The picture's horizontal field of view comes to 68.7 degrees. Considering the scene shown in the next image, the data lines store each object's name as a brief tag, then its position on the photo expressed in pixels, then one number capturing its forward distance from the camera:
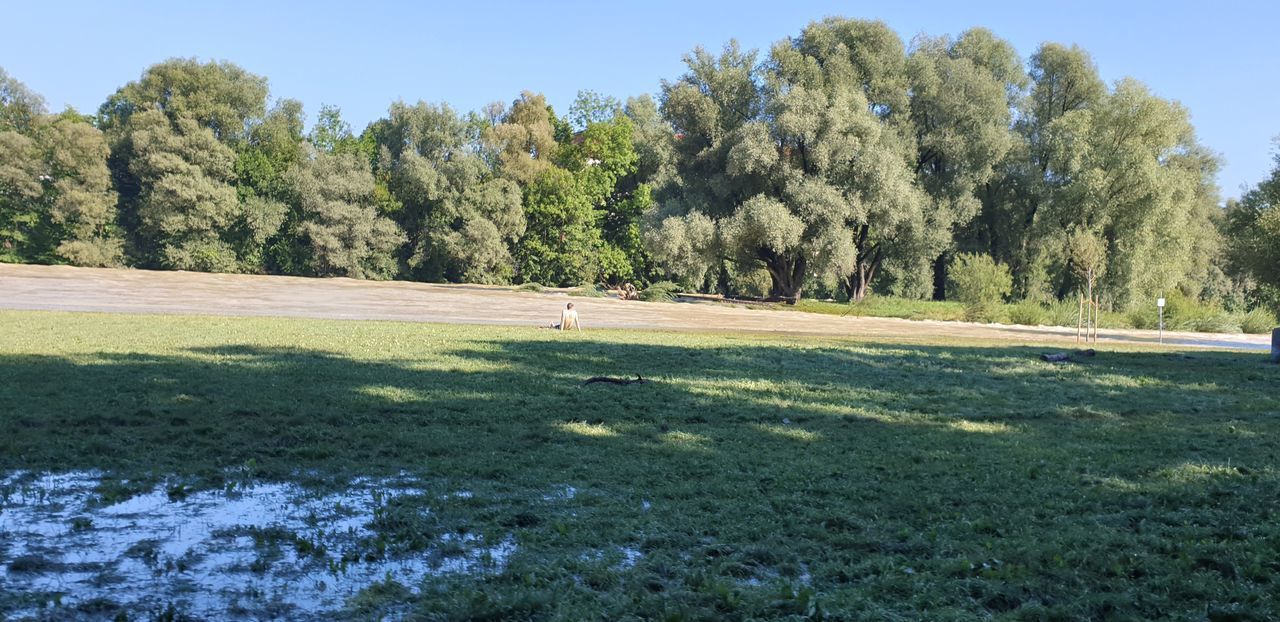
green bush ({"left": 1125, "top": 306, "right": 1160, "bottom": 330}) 39.83
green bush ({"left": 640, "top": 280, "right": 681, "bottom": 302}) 51.38
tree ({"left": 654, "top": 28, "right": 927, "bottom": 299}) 45.72
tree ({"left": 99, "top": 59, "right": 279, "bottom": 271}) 61.16
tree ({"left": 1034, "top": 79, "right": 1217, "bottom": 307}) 46.22
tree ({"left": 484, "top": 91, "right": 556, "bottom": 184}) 66.94
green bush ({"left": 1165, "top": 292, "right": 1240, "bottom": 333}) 39.81
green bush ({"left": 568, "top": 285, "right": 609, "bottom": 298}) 53.36
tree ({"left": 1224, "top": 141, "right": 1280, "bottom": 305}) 33.81
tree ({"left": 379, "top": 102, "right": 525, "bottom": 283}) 64.44
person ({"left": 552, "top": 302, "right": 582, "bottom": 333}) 25.23
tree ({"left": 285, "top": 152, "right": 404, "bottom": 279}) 63.19
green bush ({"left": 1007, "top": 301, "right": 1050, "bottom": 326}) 40.28
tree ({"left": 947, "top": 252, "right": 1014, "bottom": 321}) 41.78
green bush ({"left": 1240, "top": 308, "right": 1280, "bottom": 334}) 40.62
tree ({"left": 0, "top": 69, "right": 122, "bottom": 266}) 59.78
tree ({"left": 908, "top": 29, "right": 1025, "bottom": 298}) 51.22
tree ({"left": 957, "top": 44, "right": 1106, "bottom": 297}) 50.31
